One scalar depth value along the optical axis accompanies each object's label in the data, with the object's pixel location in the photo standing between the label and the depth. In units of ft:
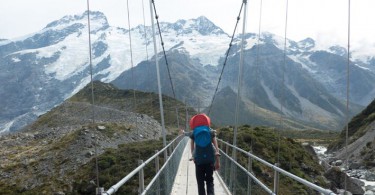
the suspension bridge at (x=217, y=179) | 22.72
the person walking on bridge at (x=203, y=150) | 27.40
